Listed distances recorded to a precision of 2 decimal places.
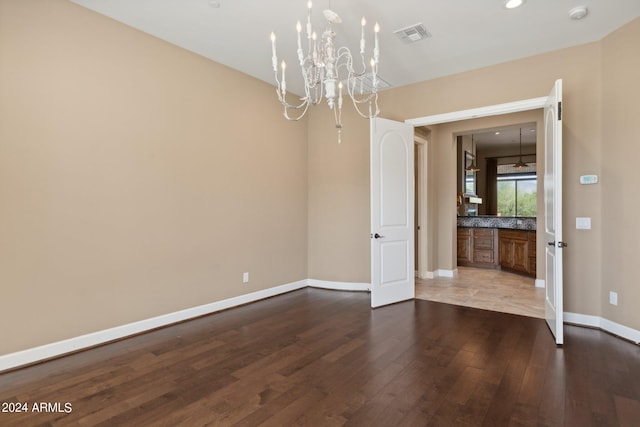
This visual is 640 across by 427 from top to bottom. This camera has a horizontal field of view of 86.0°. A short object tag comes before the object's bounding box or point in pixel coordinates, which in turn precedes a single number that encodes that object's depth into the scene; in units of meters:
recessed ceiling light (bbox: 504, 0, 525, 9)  2.90
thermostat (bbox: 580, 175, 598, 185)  3.56
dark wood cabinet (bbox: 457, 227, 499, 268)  7.09
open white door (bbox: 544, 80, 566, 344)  3.12
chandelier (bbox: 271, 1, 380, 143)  2.42
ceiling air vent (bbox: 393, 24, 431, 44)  3.33
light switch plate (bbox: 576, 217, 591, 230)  3.62
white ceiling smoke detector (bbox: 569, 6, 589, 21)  3.00
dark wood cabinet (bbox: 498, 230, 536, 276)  6.23
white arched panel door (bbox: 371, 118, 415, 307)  4.40
